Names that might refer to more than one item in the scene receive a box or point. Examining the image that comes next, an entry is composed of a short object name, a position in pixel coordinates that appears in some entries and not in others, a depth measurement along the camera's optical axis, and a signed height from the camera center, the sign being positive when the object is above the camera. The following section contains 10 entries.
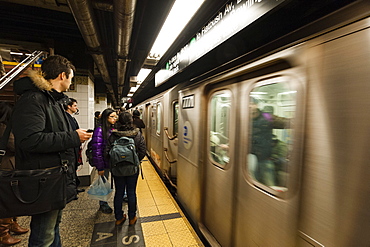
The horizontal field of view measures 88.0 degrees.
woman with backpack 2.59 -0.87
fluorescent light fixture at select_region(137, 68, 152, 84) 5.24 +1.13
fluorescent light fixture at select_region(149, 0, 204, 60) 1.98 +1.11
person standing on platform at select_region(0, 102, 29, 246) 2.22 -0.62
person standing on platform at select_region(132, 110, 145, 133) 6.19 -0.27
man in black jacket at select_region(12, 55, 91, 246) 1.29 -0.15
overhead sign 1.44 +0.87
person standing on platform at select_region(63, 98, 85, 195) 2.86 +0.05
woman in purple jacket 2.78 -0.40
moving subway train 0.85 -0.17
